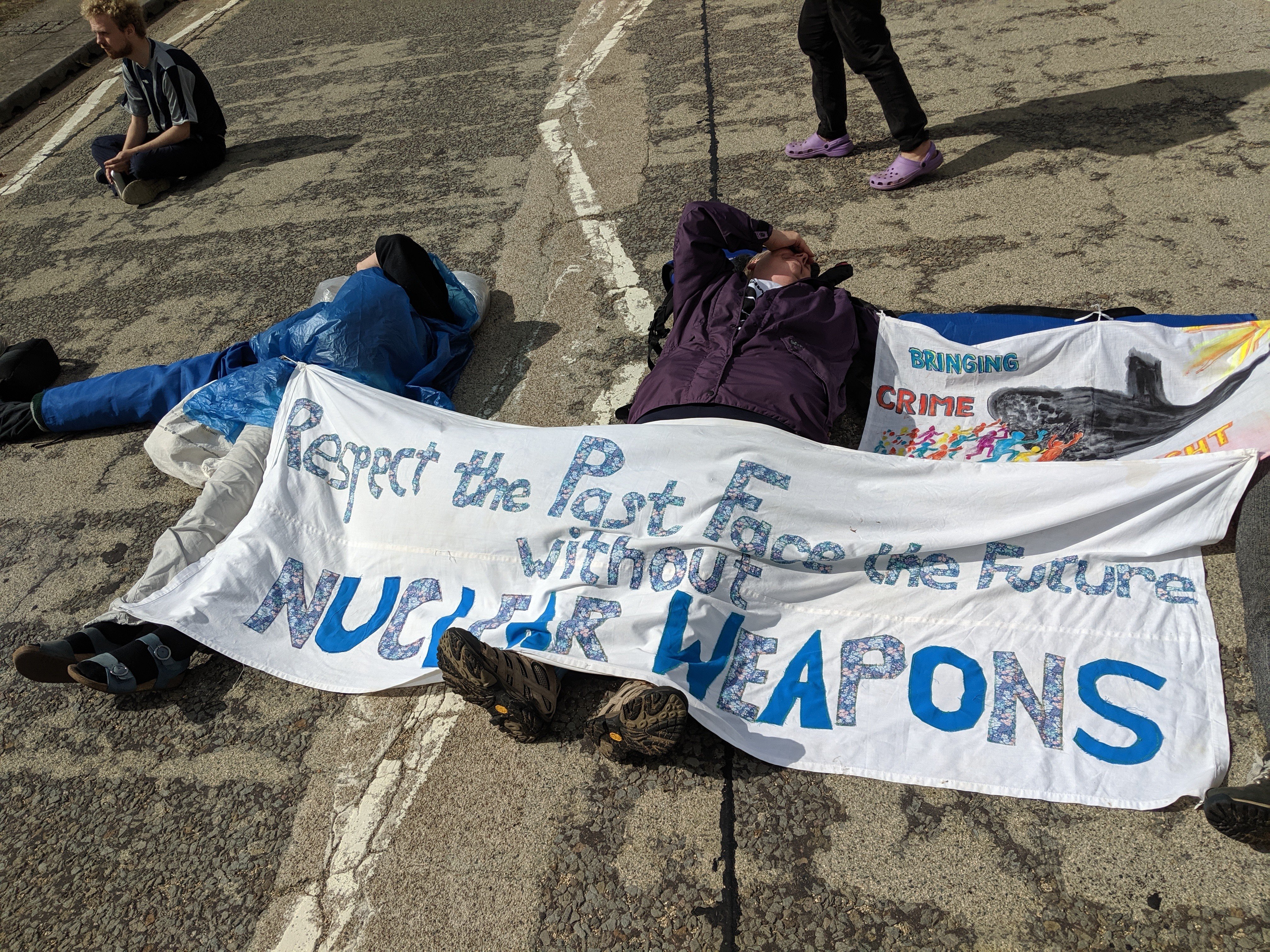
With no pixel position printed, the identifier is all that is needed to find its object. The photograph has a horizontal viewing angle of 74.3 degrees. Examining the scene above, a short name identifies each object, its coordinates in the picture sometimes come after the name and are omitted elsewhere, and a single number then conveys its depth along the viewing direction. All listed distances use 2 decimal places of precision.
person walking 4.32
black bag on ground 4.24
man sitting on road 6.08
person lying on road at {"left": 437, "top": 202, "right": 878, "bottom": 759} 2.31
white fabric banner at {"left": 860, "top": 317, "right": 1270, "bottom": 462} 2.80
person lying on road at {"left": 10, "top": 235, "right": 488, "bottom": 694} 2.70
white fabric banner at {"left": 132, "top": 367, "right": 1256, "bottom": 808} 2.26
